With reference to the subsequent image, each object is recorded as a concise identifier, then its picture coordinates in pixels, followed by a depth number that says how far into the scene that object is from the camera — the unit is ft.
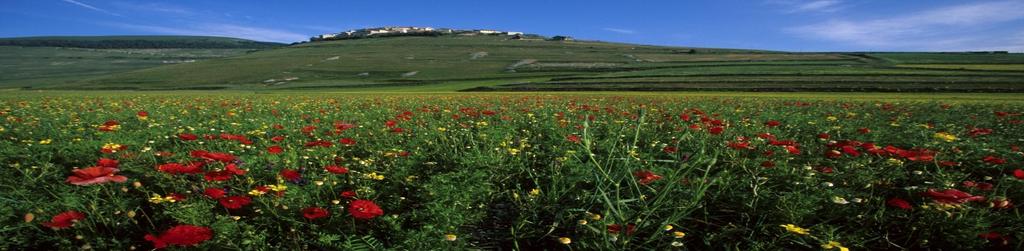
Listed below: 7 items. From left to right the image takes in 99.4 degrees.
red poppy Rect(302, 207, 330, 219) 7.76
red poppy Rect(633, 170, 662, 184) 9.44
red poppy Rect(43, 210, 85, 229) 7.01
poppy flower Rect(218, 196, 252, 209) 7.79
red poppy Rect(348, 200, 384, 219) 7.56
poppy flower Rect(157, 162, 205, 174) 8.53
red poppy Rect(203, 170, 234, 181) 8.52
